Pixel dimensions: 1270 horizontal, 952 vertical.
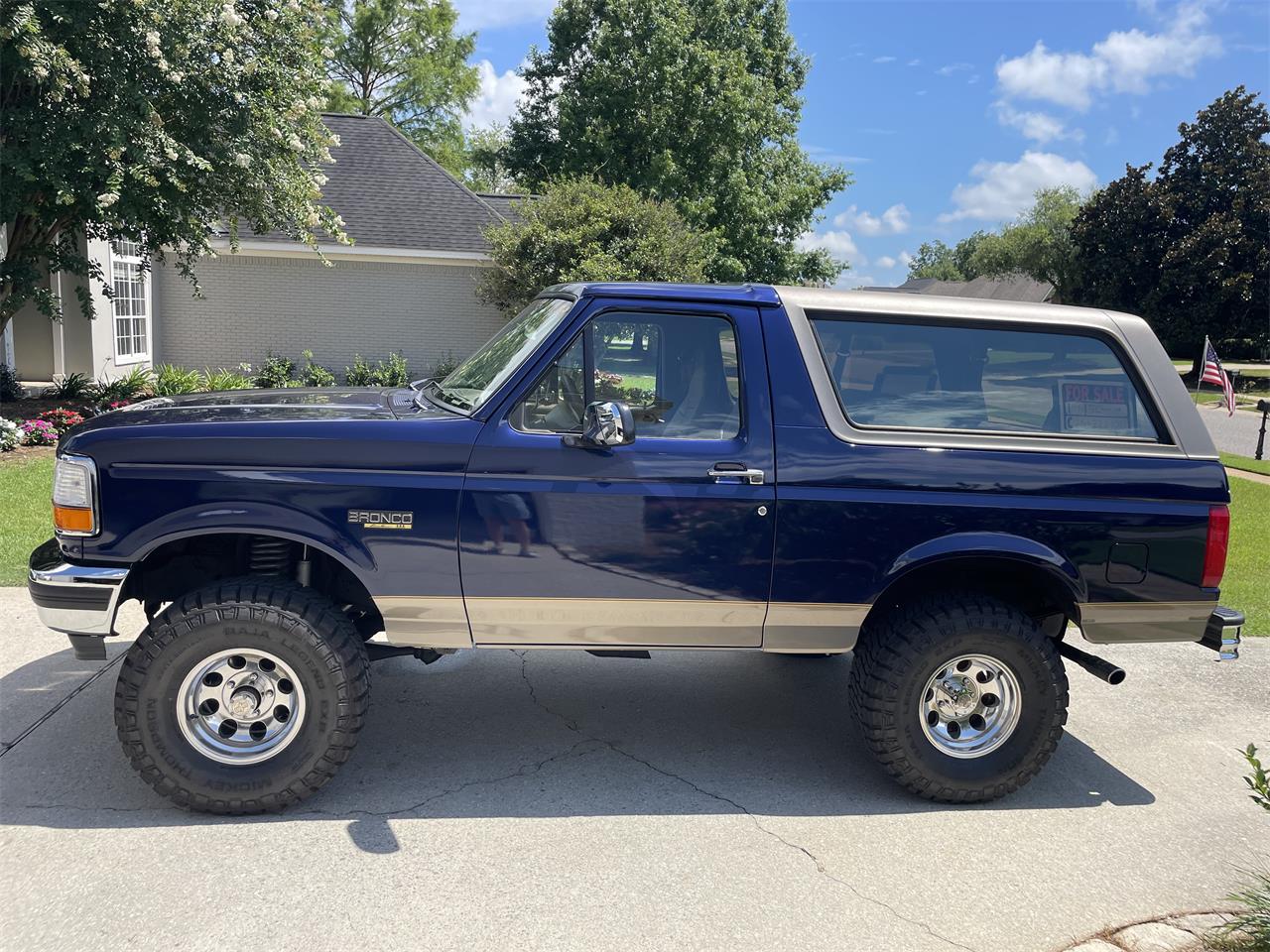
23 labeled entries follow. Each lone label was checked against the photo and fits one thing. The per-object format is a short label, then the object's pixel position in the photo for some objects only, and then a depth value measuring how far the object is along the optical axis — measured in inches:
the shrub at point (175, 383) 653.9
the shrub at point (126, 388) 599.2
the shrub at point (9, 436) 463.8
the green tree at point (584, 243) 695.7
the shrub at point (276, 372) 756.5
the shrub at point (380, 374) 764.0
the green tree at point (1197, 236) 1582.2
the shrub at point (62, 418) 503.5
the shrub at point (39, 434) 484.5
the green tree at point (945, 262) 4490.2
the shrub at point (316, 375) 735.1
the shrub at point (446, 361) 815.7
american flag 755.4
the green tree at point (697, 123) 1055.0
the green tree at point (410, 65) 1747.0
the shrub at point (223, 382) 654.2
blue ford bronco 153.1
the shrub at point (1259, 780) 116.1
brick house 789.2
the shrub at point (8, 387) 585.0
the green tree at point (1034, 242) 2491.4
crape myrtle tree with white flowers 424.8
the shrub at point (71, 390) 607.8
